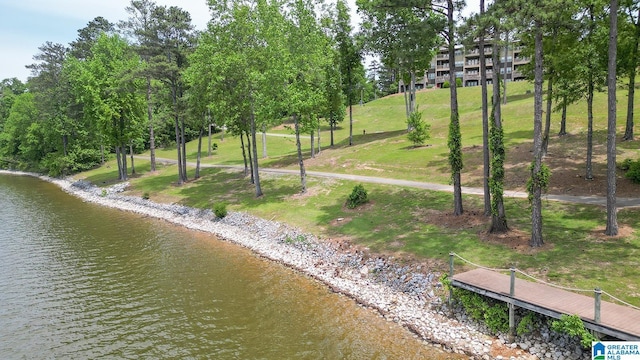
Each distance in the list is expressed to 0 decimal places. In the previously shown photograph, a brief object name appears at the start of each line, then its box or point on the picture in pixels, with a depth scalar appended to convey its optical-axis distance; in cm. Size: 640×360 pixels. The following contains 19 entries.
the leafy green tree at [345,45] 5006
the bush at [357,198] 3038
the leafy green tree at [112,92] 5006
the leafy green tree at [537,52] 1719
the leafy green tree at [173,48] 4369
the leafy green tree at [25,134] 7694
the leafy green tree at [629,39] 2640
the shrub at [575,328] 1222
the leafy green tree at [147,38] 4400
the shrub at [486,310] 1484
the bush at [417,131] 4506
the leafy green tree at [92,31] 6901
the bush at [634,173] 2469
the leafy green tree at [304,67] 3312
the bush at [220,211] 3469
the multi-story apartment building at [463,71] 9869
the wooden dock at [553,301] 1210
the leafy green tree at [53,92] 6531
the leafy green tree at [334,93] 4597
